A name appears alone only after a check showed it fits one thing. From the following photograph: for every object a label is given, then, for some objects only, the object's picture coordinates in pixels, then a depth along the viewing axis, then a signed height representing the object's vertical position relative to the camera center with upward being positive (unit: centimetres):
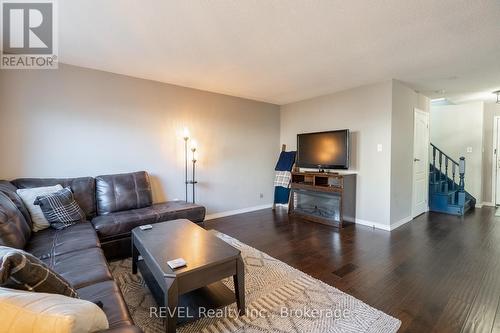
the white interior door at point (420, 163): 428 -1
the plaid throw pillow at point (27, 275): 83 -43
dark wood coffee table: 144 -68
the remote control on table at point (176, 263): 151 -66
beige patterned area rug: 161 -111
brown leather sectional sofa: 137 -68
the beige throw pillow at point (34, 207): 231 -46
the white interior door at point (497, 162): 511 +1
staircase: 464 -60
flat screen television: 399 +22
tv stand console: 385 -61
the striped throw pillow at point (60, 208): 235 -49
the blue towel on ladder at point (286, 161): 491 +2
